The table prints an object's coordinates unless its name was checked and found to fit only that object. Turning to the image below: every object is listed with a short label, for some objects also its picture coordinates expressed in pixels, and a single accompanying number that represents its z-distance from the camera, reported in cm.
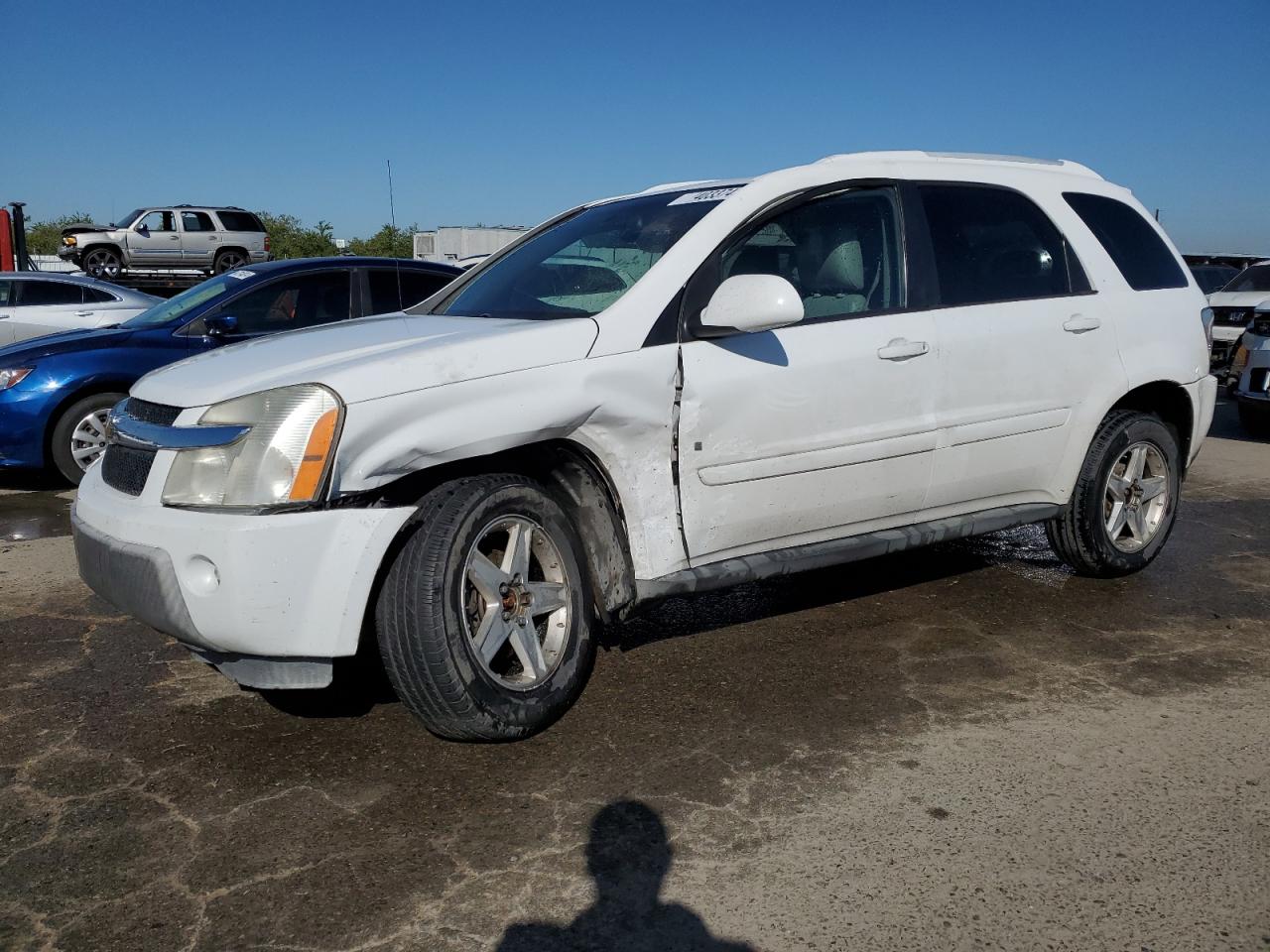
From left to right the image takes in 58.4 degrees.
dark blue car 746
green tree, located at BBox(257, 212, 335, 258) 4600
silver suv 2603
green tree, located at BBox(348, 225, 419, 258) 4030
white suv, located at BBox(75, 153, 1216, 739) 313
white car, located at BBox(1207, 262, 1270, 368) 1366
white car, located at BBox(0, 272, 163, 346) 1135
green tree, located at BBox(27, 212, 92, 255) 4900
